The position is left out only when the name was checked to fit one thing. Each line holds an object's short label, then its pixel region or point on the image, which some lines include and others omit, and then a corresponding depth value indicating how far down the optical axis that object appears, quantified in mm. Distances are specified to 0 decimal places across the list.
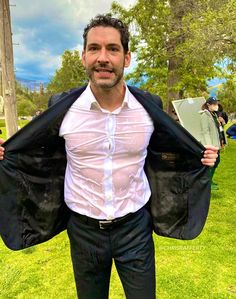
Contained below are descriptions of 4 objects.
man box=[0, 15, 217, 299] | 2025
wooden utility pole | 4953
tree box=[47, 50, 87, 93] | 42719
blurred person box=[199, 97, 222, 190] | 6457
